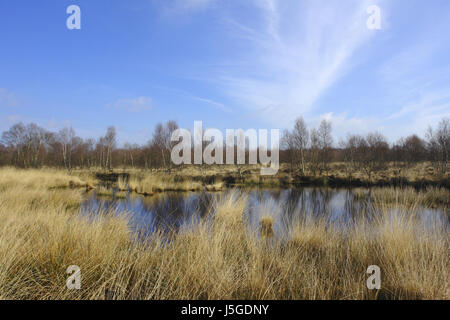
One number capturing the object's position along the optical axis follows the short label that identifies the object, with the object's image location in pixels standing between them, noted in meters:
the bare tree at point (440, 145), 24.02
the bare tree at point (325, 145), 32.69
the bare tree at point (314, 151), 31.24
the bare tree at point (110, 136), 34.93
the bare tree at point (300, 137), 31.97
